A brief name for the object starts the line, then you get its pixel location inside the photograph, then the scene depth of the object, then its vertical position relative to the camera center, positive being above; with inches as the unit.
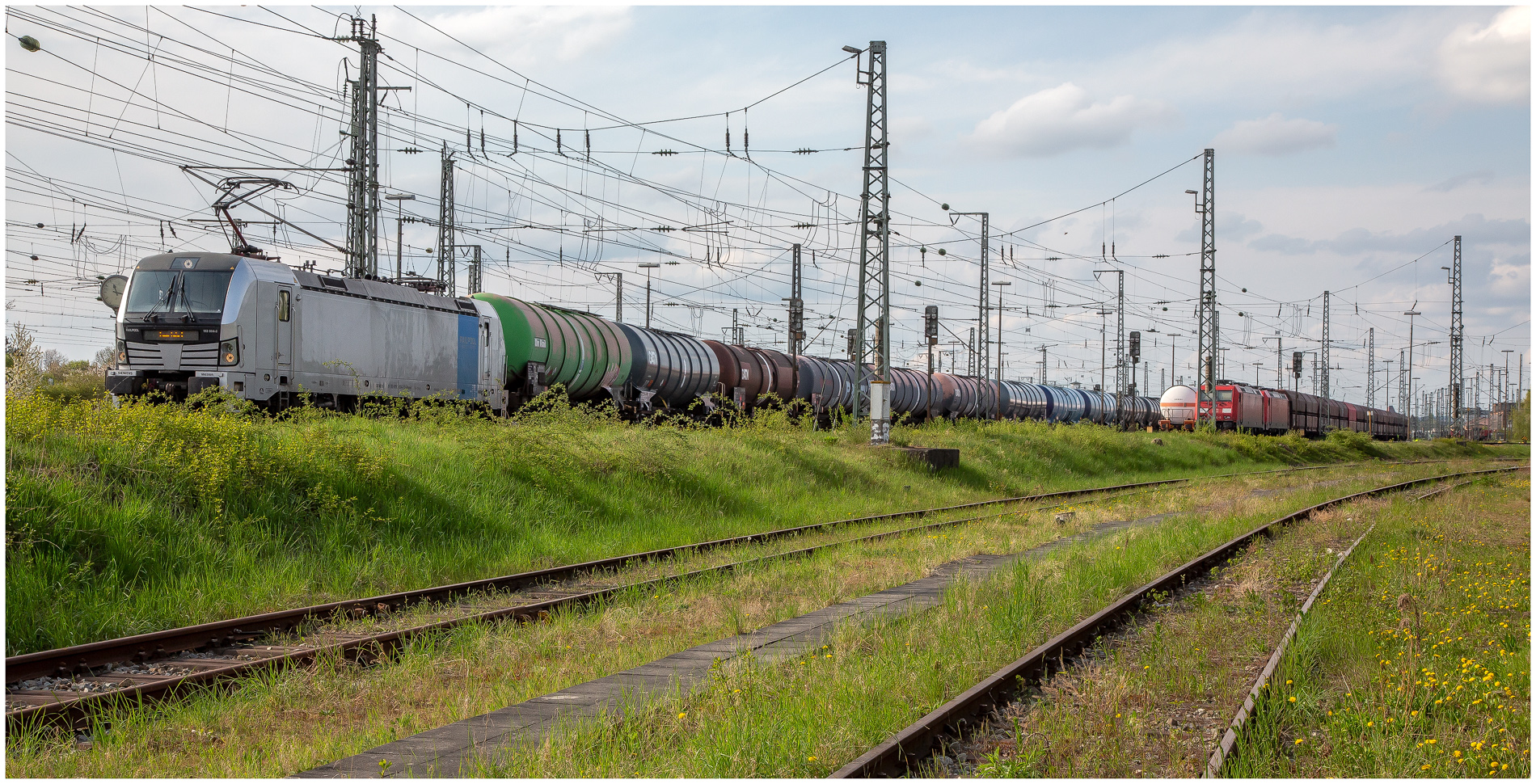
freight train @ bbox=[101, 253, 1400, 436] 705.0 +37.8
